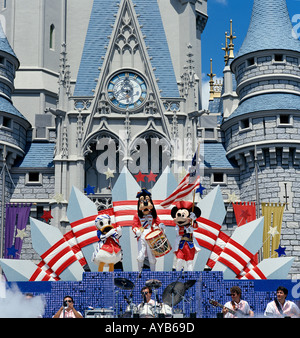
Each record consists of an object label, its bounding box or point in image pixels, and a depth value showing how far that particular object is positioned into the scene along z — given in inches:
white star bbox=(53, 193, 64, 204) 1085.1
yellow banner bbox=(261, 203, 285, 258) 1020.5
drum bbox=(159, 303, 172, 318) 511.0
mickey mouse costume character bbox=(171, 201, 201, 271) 674.2
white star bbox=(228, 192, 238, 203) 1111.6
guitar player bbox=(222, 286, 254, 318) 455.8
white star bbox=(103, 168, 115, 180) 1073.8
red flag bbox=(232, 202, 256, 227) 1033.4
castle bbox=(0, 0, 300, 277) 1099.3
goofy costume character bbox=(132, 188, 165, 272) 677.9
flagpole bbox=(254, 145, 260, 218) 1018.6
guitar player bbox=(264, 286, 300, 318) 452.8
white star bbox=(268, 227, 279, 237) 1007.8
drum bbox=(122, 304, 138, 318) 496.1
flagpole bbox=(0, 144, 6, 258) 1018.8
